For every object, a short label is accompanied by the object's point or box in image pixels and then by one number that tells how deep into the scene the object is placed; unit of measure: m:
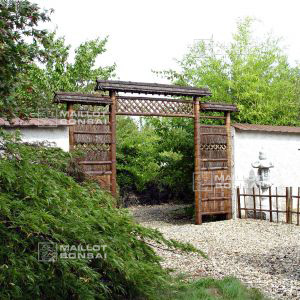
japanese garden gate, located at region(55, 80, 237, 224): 8.49
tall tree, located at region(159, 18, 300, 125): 14.66
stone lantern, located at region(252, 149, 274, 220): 10.39
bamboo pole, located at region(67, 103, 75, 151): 8.30
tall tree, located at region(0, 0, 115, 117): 3.63
